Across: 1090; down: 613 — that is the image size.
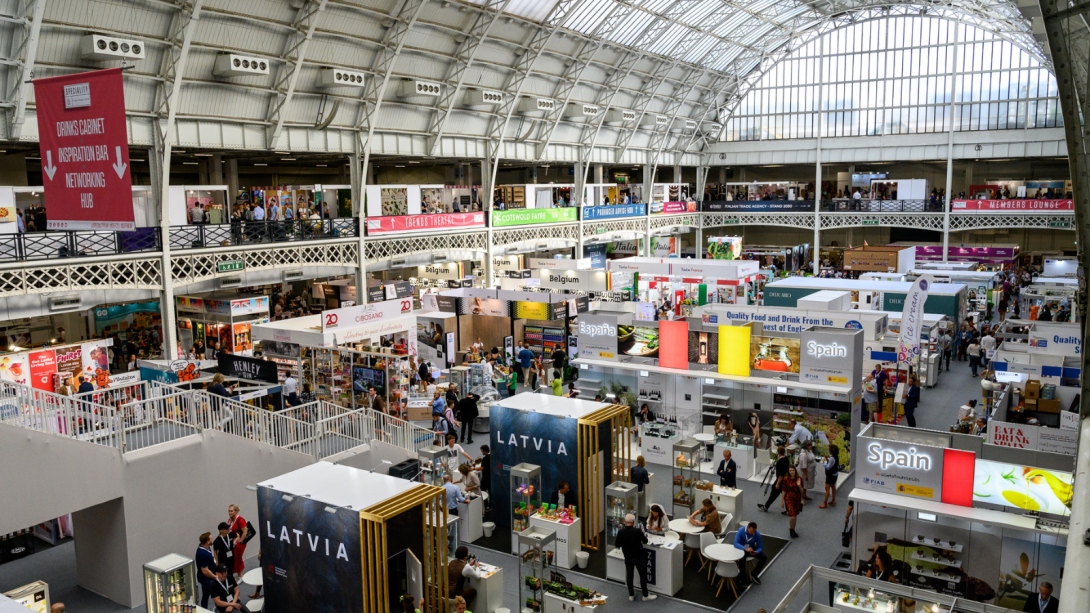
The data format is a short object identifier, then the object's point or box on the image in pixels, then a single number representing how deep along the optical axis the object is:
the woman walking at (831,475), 13.30
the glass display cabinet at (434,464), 13.34
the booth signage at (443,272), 32.66
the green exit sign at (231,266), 21.72
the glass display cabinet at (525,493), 11.79
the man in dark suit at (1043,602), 8.77
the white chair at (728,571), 10.45
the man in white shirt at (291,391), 17.69
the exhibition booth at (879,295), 25.59
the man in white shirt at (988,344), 22.94
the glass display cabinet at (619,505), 11.36
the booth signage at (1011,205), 36.91
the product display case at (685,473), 12.70
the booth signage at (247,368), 16.62
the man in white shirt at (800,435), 14.73
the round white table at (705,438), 15.37
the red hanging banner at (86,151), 9.74
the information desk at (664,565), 10.60
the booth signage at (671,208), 43.84
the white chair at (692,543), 11.66
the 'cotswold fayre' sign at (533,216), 31.83
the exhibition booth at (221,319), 22.45
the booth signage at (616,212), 37.81
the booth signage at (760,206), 44.45
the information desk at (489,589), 9.79
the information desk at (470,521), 12.64
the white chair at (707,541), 11.18
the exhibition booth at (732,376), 15.30
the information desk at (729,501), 12.42
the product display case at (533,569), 9.59
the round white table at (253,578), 10.07
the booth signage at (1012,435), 12.48
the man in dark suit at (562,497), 11.90
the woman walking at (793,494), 12.39
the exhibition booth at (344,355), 18.41
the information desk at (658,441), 16.20
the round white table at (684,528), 11.36
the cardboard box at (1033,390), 15.21
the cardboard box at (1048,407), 15.07
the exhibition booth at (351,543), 8.60
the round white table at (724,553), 10.38
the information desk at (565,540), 11.60
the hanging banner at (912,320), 19.55
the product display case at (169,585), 8.76
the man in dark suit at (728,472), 13.07
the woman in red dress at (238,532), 10.34
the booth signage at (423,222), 26.67
